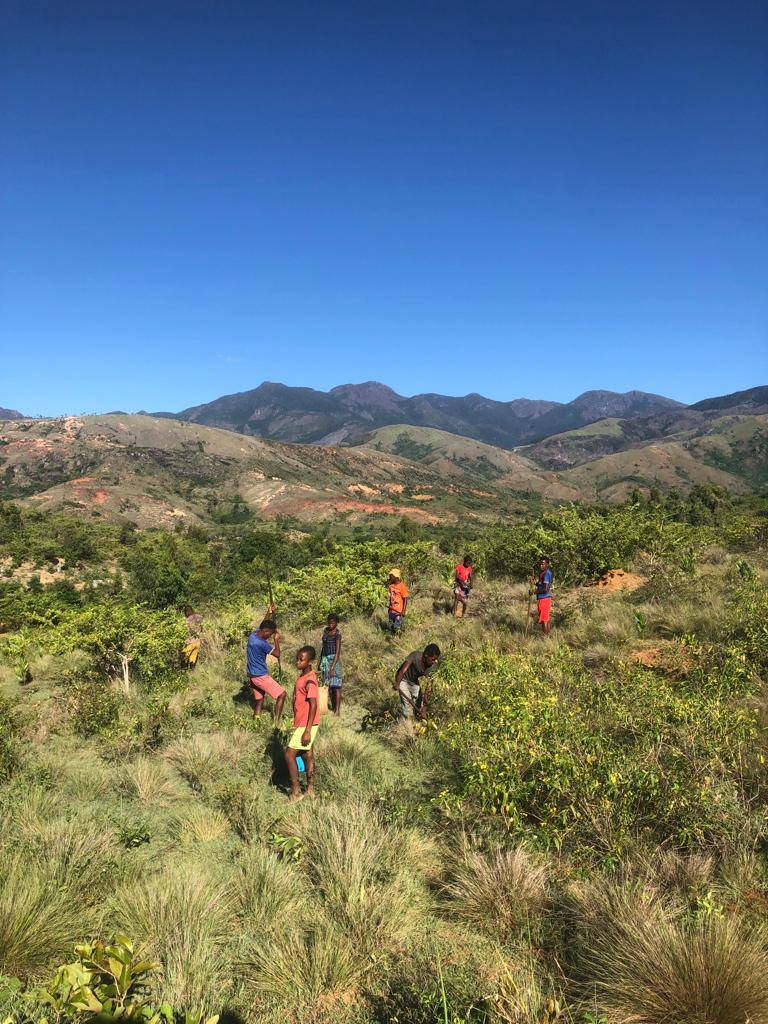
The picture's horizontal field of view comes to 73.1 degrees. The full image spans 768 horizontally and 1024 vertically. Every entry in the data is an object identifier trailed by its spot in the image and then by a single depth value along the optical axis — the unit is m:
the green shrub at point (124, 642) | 8.61
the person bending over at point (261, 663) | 6.96
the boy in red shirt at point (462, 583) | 10.89
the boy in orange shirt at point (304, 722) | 5.23
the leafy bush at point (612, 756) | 3.93
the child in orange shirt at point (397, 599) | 10.06
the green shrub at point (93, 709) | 6.70
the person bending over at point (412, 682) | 6.59
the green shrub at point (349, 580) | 12.32
